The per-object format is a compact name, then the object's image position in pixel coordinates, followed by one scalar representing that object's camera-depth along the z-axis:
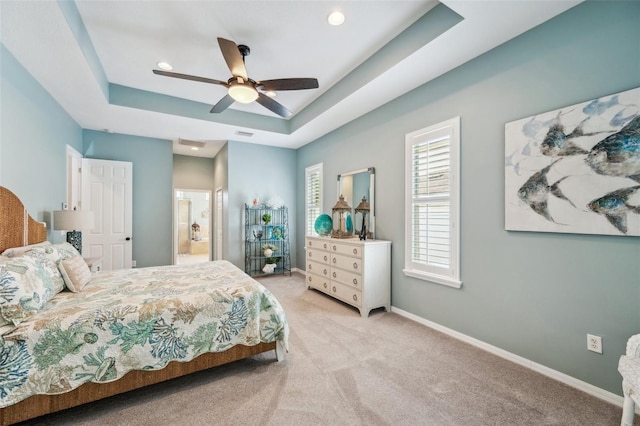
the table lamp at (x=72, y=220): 3.17
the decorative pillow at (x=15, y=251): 2.12
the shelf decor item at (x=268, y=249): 5.34
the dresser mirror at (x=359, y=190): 3.82
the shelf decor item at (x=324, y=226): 4.23
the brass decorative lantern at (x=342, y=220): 4.01
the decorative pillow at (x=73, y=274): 2.13
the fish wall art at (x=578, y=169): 1.72
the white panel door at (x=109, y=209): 4.59
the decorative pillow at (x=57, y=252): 2.16
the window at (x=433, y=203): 2.75
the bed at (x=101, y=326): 1.53
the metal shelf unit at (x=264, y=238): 5.41
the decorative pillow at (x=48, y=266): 1.97
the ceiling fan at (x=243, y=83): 2.30
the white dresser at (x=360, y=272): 3.30
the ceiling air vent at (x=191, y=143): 5.36
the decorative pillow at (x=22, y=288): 1.53
